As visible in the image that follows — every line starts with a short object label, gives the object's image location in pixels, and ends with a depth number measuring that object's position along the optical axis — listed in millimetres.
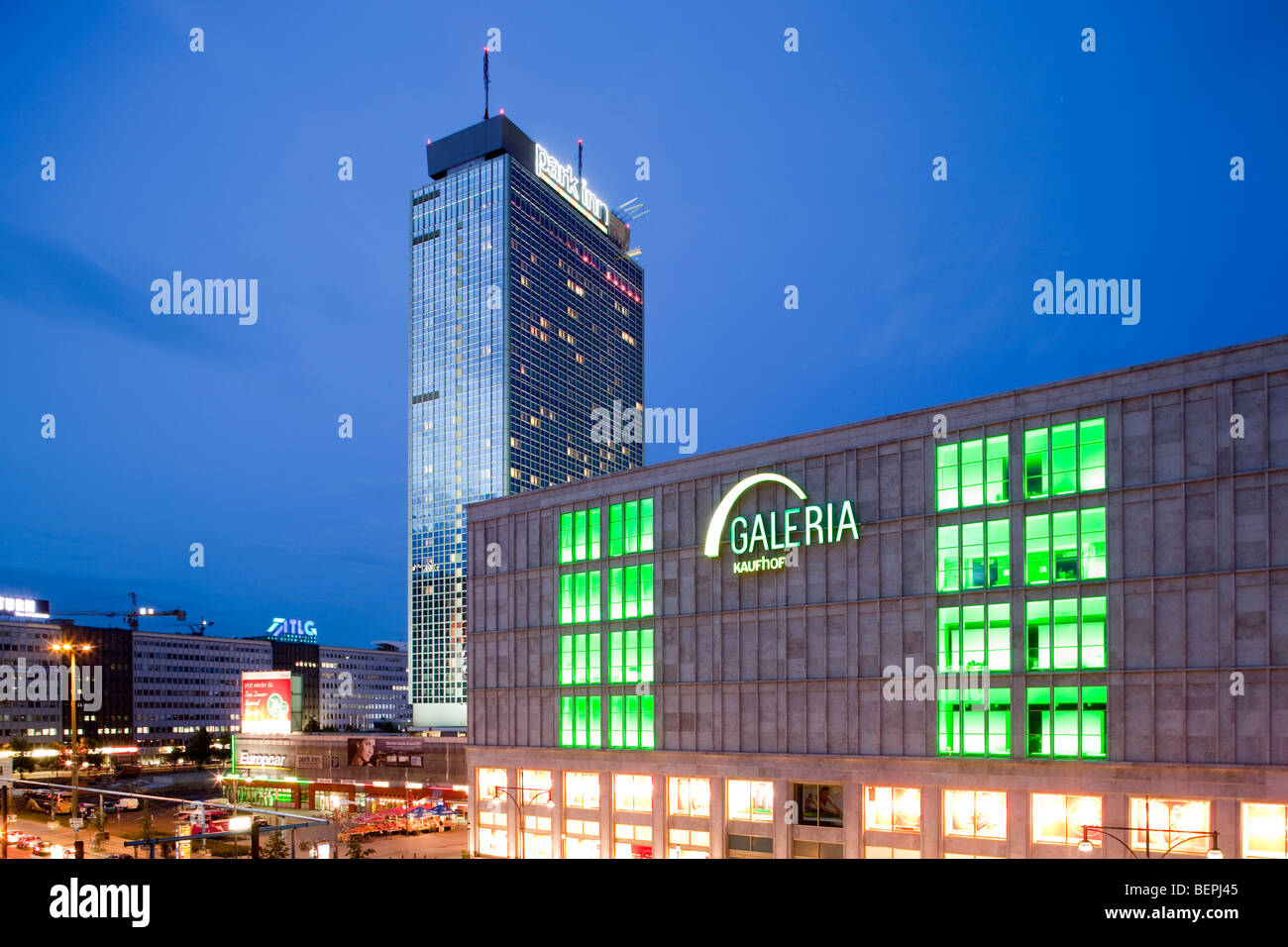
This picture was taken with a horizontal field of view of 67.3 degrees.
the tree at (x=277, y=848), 58050
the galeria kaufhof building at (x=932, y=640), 43500
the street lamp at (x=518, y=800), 68062
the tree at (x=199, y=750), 172375
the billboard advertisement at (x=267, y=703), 111188
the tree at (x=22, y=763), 156375
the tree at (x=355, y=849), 61391
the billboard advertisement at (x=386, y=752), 96025
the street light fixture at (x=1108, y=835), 27962
